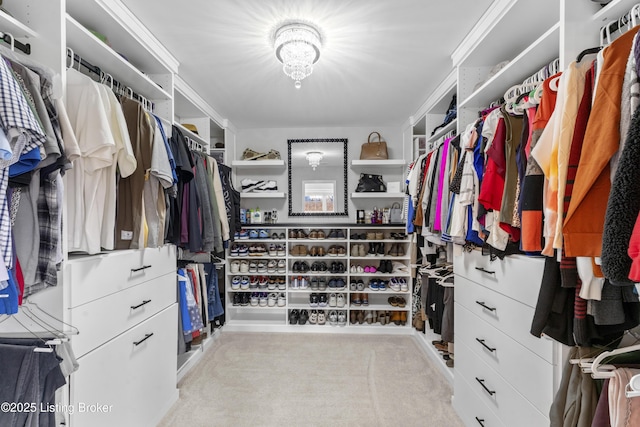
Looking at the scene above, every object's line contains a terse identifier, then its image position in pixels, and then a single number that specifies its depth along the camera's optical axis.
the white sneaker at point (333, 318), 2.96
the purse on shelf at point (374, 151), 3.14
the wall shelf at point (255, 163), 3.04
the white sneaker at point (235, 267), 3.03
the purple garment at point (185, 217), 1.73
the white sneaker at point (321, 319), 2.98
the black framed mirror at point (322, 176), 3.29
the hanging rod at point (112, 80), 1.32
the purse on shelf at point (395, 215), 3.10
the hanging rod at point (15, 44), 0.99
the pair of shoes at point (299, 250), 3.06
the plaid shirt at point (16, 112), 0.69
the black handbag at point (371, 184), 3.12
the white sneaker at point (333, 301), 2.97
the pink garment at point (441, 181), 1.73
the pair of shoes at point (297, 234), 3.06
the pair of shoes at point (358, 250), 2.97
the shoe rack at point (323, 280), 2.96
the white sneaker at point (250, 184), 3.17
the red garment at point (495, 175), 1.17
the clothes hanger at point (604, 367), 0.74
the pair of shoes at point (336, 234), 3.05
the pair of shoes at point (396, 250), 3.05
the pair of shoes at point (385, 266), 2.98
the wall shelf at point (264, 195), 3.08
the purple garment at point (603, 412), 0.76
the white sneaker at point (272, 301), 3.02
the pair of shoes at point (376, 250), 3.03
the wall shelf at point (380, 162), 3.02
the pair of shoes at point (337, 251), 3.03
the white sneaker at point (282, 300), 3.02
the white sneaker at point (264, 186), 3.18
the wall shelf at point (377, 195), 3.08
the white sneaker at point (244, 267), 3.01
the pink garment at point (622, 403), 0.69
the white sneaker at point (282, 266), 3.07
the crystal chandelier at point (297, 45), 1.50
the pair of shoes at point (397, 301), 2.98
